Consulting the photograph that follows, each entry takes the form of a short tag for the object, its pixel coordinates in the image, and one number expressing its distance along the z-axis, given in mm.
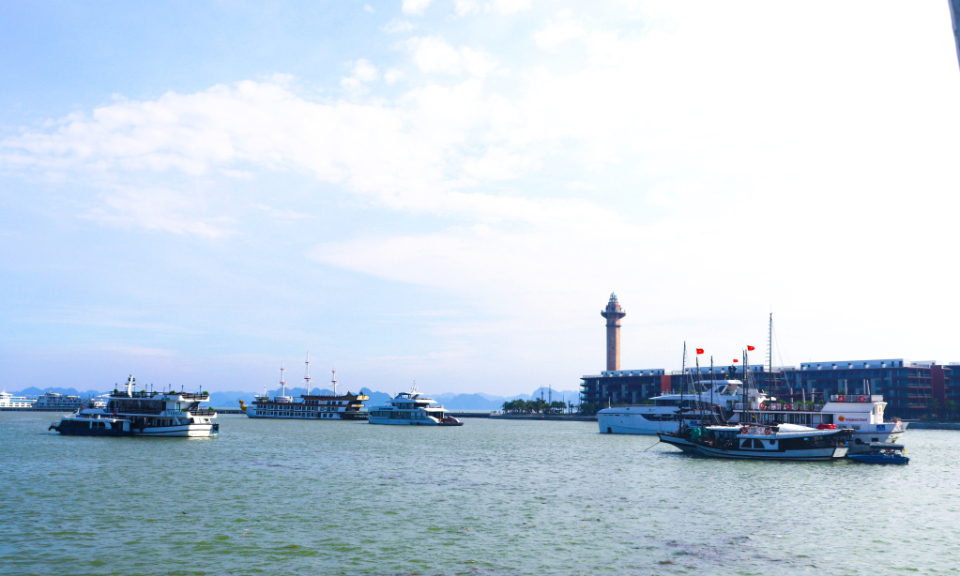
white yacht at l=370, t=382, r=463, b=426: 165000
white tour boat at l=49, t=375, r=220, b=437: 97750
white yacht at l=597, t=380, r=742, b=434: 103562
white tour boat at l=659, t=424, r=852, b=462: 71438
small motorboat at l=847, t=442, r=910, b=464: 69000
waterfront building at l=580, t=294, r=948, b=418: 177875
